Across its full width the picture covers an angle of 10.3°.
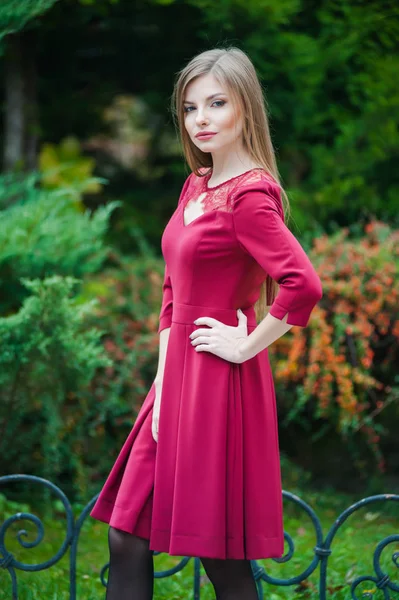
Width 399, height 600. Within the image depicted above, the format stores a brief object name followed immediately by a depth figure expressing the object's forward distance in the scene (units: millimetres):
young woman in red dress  5416
